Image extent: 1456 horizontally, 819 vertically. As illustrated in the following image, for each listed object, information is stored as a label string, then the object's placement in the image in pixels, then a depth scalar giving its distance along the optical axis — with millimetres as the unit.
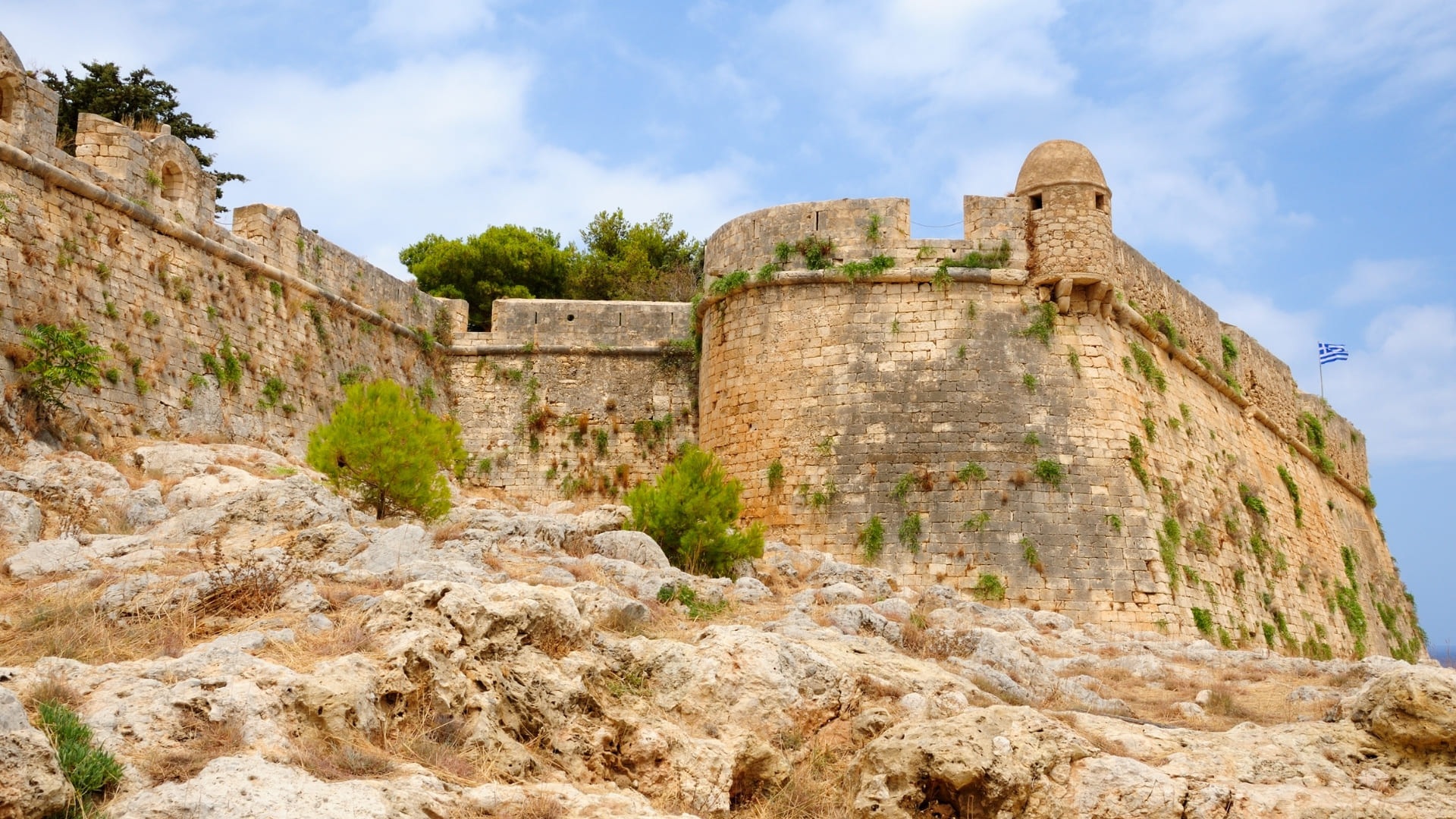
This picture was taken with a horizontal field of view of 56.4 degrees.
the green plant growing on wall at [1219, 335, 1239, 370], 19781
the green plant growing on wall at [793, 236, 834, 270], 15336
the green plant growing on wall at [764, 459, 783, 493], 14828
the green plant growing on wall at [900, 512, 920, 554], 14094
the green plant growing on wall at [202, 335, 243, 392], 13555
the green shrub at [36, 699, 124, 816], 4484
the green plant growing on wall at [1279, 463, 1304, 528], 20656
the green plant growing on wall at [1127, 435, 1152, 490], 14656
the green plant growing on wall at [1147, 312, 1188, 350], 16750
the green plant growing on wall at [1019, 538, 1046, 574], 13805
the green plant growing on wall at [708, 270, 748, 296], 15727
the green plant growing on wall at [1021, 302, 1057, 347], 14977
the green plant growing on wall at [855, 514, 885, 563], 14125
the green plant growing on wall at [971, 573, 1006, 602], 13602
